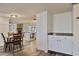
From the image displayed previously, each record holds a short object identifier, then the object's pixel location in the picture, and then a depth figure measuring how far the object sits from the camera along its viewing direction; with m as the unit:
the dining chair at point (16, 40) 2.62
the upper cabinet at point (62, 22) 2.58
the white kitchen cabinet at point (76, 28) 1.76
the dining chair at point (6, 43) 2.65
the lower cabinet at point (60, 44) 2.08
